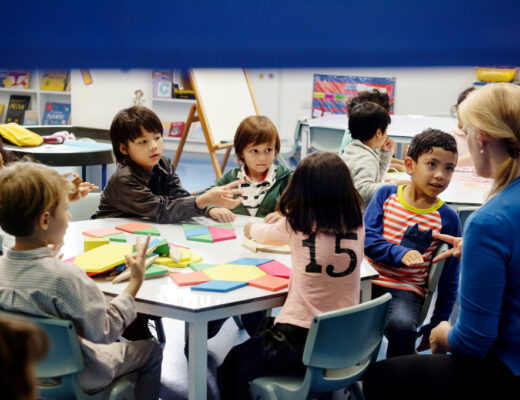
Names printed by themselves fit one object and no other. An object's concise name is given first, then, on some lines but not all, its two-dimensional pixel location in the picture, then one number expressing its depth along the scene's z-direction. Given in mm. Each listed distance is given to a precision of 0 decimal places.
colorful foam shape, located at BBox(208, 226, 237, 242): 2117
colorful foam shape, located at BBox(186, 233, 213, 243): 2100
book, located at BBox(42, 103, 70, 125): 8339
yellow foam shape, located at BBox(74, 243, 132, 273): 1699
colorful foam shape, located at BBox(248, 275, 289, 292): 1683
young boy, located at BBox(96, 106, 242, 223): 2320
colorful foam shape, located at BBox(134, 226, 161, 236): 2153
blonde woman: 1236
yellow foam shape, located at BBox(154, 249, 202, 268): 1828
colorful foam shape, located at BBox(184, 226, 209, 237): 2143
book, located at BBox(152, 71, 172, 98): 8321
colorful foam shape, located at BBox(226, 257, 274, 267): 1859
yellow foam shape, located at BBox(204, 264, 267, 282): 1726
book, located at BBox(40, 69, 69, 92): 8234
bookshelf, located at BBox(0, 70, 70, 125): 8422
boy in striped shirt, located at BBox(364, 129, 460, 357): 2123
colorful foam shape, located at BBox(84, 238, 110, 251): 1934
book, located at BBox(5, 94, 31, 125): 8430
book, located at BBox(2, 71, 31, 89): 8461
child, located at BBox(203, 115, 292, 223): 2539
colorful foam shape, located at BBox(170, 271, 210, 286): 1677
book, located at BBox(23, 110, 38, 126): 8391
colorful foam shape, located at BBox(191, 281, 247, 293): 1634
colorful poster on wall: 7925
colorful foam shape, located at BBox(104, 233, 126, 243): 2051
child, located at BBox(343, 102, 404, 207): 2775
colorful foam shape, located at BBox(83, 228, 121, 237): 2093
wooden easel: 5031
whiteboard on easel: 5145
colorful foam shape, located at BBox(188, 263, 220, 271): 1806
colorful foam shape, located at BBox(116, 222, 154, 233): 2180
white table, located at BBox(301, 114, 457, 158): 4563
